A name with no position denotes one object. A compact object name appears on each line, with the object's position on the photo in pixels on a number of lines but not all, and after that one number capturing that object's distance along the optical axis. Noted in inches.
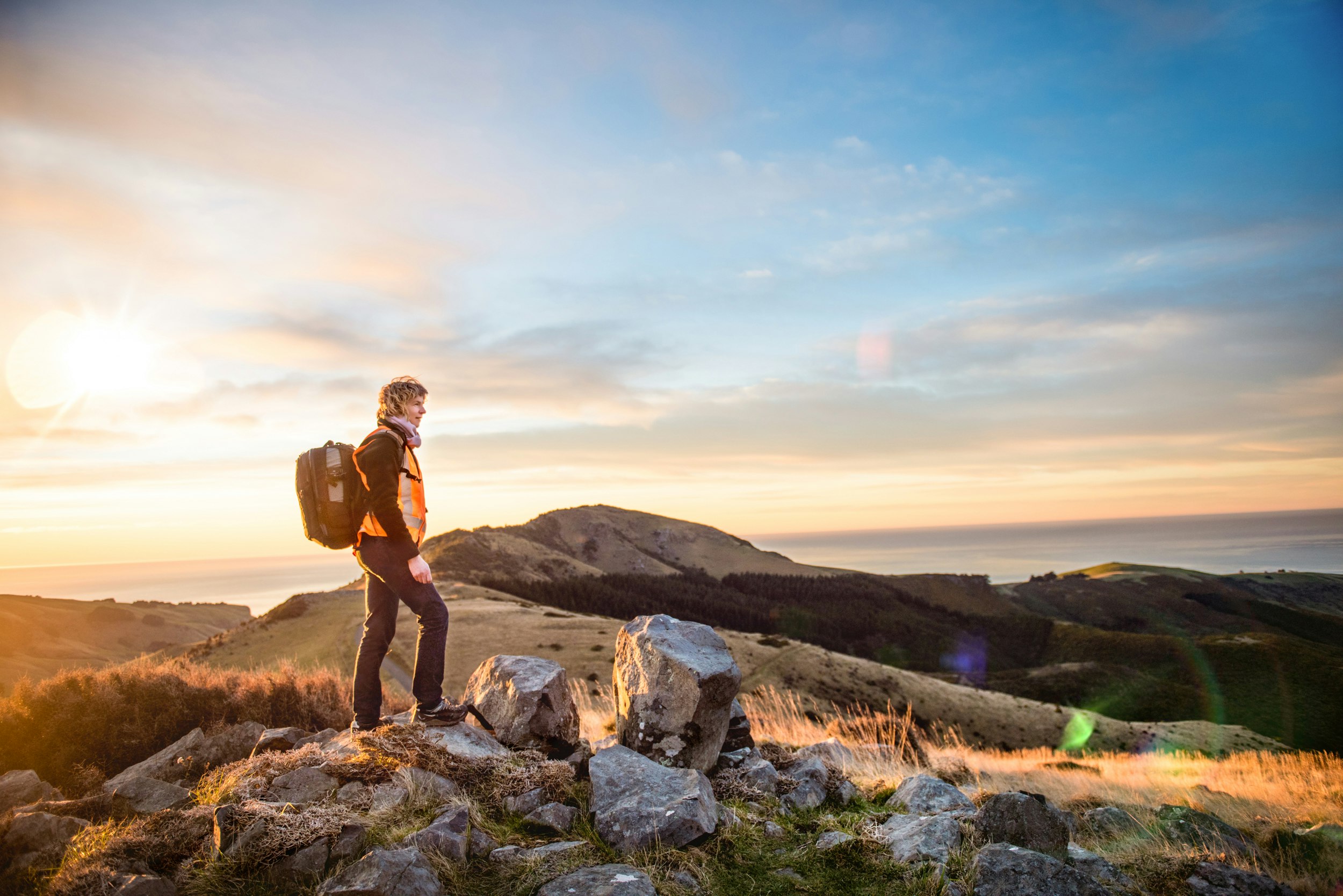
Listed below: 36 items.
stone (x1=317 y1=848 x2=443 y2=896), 155.8
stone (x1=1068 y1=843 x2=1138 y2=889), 184.2
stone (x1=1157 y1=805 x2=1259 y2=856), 217.3
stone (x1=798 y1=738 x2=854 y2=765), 311.6
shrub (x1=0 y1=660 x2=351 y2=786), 308.7
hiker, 232.1
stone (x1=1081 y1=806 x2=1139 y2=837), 239.3
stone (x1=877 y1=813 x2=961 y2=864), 197.6
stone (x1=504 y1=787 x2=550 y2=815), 218.2
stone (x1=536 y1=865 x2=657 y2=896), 165.5
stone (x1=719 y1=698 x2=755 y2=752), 293.6
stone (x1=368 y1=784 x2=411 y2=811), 205.0
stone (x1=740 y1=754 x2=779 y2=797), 256.8
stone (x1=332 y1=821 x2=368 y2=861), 176.6
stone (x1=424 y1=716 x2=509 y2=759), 239.6
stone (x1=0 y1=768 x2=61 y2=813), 247.0
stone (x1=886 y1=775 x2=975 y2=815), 242.7
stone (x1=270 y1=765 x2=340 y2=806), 204.1
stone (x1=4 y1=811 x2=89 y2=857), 198.7
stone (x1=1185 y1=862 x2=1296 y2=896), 180.9
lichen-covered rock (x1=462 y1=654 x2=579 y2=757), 263.6
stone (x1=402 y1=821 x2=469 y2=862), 181.2
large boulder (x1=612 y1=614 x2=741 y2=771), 261.1
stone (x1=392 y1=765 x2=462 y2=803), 212.4
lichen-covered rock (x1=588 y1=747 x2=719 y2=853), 197.8
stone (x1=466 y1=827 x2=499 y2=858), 189.2
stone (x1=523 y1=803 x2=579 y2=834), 209.6
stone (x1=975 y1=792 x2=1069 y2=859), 200.5
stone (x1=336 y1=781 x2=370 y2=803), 206.2
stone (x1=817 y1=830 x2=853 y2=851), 206.2
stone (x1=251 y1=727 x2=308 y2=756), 274.8
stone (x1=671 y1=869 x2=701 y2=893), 176.6
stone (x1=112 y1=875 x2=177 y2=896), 159.9
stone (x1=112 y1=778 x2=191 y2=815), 235.0
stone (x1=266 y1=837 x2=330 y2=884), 168.9
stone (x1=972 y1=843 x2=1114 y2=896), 168.1
